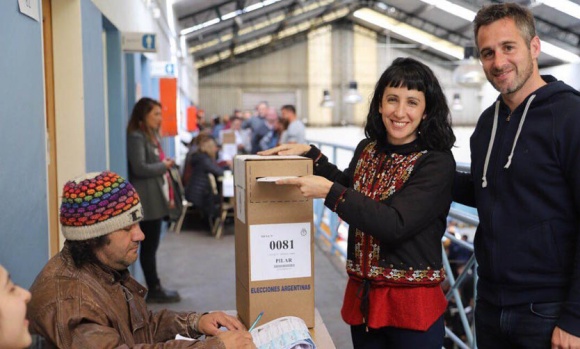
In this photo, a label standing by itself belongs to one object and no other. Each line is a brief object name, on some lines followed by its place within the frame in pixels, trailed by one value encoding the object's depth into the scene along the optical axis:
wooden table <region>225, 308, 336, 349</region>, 1.51
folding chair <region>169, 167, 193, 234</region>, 4.11
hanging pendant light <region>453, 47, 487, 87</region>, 7.40
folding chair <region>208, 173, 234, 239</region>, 6.24
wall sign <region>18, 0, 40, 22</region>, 1.80
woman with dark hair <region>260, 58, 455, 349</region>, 1.41
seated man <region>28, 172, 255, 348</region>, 1.23
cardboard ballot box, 1.47
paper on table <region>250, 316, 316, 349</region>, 1.33
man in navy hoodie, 1.32
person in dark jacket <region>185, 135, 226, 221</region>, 6.22
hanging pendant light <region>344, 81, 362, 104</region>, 12.40
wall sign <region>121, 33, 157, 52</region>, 4.04
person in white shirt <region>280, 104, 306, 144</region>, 7.32
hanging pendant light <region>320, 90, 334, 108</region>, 14.08
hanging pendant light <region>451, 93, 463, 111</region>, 15.09
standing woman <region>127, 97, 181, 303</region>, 3.73
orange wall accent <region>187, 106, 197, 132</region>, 11.95
